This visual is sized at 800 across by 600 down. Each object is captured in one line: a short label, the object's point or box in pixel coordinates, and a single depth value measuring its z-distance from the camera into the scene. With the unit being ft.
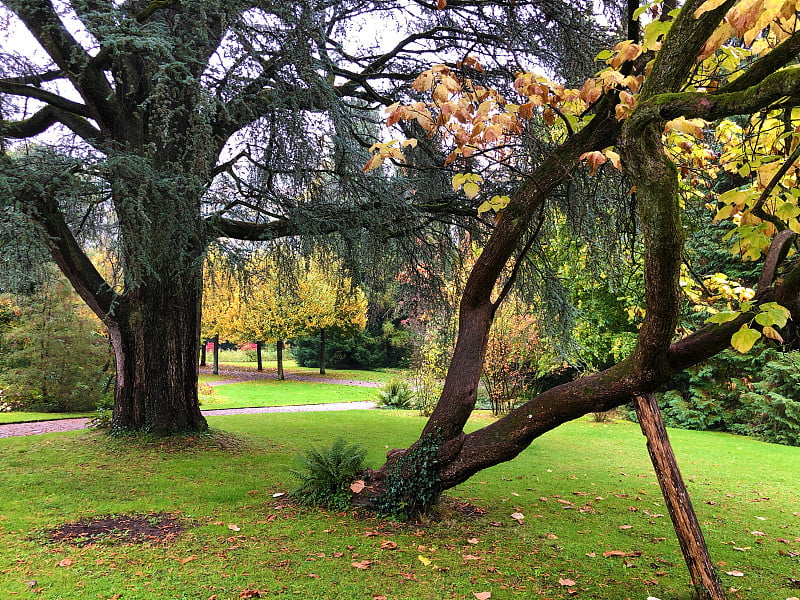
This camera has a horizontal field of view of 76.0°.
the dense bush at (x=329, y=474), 17.51
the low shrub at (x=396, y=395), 53.47
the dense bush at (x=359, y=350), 105.81
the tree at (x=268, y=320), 70.69
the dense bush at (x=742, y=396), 35.40
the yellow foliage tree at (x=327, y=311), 72.95
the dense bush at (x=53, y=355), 42.27
